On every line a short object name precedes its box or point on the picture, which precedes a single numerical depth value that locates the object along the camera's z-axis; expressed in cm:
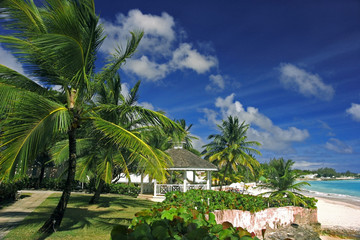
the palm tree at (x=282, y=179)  1508
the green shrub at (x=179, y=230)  149
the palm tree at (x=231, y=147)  2789
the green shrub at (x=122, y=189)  2202
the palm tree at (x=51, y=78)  537
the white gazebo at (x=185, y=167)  2092
